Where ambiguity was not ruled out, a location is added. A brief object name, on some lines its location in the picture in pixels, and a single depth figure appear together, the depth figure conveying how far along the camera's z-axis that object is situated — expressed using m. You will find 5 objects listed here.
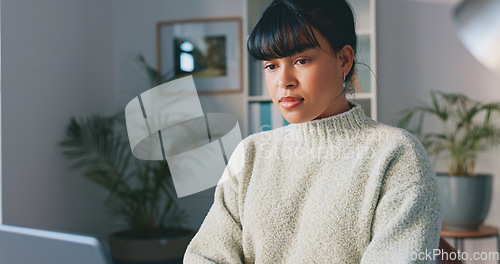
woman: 0.70
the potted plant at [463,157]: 2.11
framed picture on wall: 2.94
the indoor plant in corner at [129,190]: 2.47
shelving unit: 2.49
